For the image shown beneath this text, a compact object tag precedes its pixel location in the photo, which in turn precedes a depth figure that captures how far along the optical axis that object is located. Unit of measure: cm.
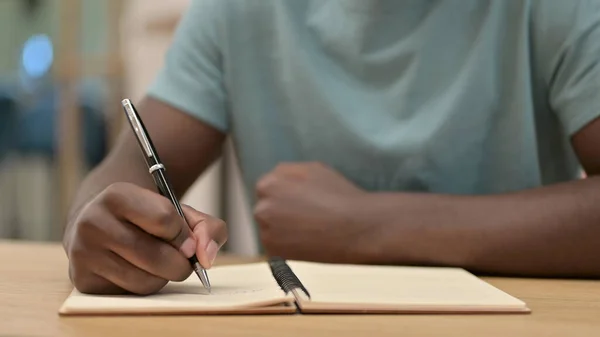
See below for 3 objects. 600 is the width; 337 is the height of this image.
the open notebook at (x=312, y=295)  65
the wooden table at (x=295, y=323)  61
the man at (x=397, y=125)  88
